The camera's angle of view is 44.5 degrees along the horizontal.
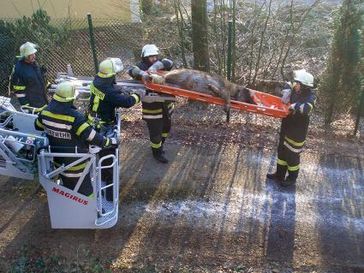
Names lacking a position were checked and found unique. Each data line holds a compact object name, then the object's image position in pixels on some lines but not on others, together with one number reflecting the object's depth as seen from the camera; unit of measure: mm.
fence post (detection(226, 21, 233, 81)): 8672
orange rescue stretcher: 6031
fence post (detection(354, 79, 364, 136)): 8265
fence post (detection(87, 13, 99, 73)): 8951
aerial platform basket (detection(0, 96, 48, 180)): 5172
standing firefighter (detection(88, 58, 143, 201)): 5762
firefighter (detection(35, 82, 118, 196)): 5059
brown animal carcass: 6477
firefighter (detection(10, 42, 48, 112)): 6825
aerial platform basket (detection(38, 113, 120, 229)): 5042
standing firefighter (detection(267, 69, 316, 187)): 5992
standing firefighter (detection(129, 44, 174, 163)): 6645
